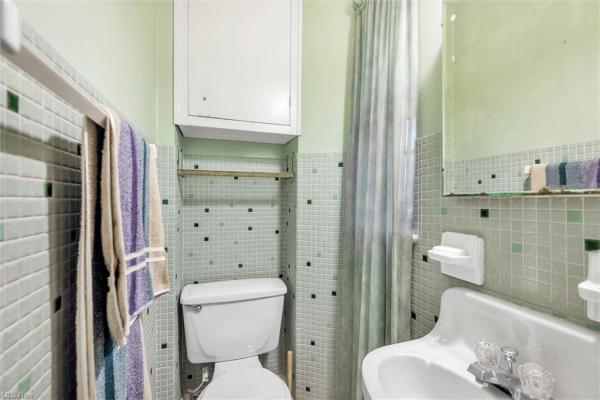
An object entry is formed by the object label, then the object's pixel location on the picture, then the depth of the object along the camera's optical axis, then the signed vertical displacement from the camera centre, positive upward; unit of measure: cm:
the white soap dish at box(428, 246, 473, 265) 73 -17
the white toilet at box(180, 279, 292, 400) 117 -65
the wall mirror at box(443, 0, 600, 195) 53 +27
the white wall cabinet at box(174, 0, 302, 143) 116 +65
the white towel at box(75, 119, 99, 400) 41 -16
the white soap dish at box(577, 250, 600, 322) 47 -17
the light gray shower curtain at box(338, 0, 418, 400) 96 +6
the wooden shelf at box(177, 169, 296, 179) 122 +14
